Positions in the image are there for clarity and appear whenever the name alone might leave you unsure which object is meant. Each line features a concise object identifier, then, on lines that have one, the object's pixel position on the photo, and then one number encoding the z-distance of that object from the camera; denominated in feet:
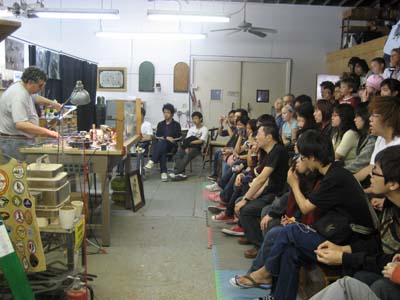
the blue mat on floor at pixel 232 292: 8.98
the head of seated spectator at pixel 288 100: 18.48
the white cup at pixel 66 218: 7.72
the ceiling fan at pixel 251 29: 21.20
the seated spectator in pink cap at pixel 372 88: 13.80
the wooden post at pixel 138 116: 15.82
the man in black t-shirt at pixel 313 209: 7.28
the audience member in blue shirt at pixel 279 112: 18.67
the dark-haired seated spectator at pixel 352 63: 17.83
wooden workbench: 11.11
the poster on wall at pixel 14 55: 20.07
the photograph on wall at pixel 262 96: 28.71
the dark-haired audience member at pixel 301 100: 15.70
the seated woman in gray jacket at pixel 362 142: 10.47
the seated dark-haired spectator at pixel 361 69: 17.46
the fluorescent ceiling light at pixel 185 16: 19.21
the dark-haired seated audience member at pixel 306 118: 13.98
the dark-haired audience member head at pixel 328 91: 17.27
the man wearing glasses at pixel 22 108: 11.41
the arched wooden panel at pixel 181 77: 28.32
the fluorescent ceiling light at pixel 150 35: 24.26
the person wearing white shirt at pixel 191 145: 22.11
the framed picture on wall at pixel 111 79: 28.14
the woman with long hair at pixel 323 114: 13.58
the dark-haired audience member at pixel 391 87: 11.69
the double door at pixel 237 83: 28.45
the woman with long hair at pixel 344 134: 11.36
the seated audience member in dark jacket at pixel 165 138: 21.86
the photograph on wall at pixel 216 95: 28.71
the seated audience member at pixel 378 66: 15.01
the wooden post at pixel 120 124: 11.82
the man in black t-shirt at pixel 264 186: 11.23
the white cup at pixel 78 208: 8.13
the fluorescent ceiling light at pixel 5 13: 19.27
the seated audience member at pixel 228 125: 22.06
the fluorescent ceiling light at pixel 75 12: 19.10
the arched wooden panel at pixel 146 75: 28.17
